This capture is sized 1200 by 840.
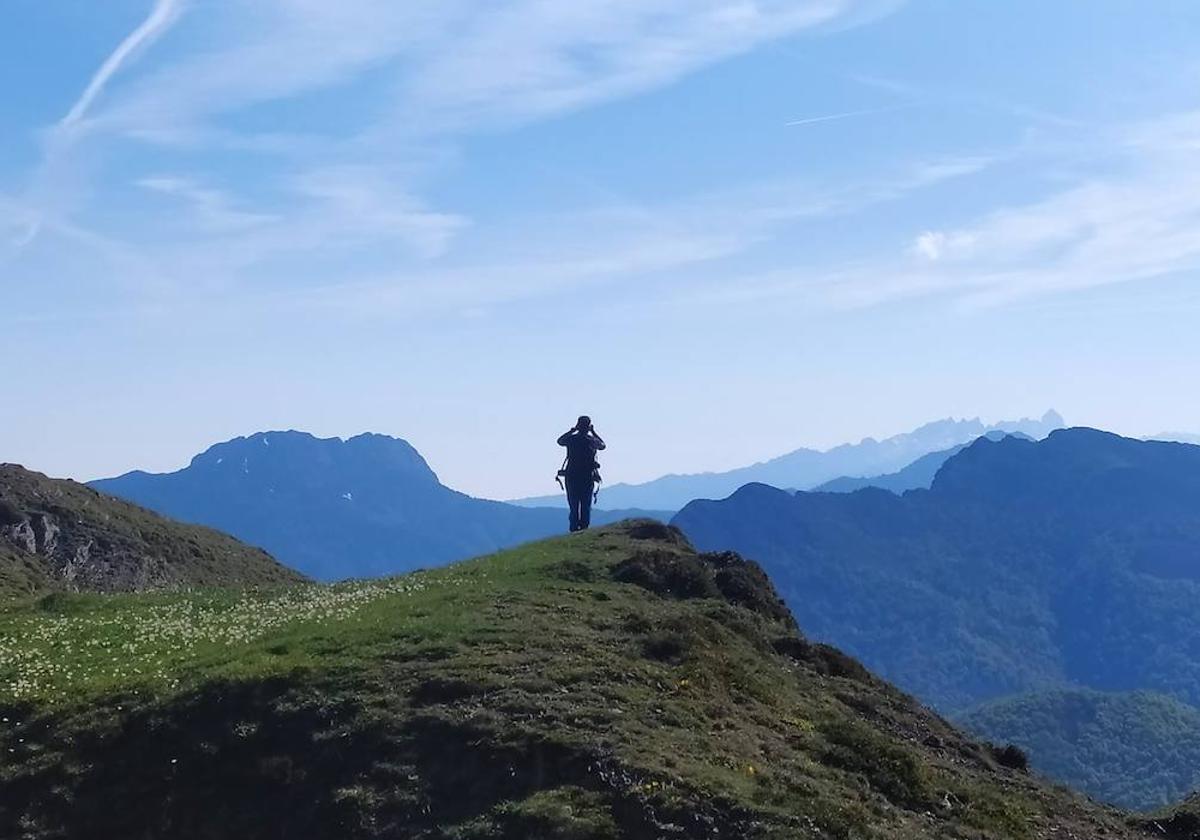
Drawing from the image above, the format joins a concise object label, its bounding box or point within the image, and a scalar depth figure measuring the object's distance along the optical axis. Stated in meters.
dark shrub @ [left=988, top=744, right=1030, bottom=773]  26.67
